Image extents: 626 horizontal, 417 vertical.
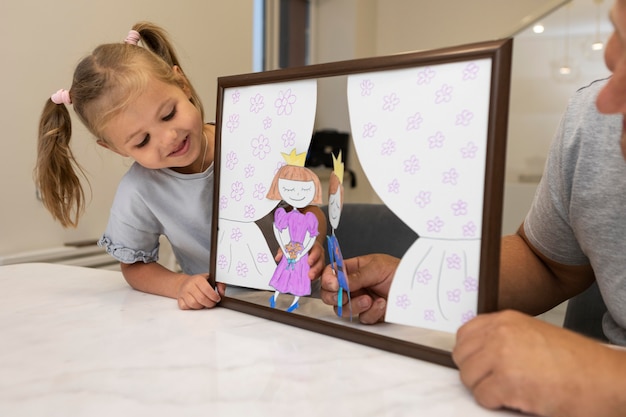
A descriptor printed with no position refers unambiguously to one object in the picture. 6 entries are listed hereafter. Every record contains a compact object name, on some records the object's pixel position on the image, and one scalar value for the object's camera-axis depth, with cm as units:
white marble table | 45
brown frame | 47
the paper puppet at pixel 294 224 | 62
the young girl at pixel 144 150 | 87
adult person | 42
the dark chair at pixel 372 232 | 56
